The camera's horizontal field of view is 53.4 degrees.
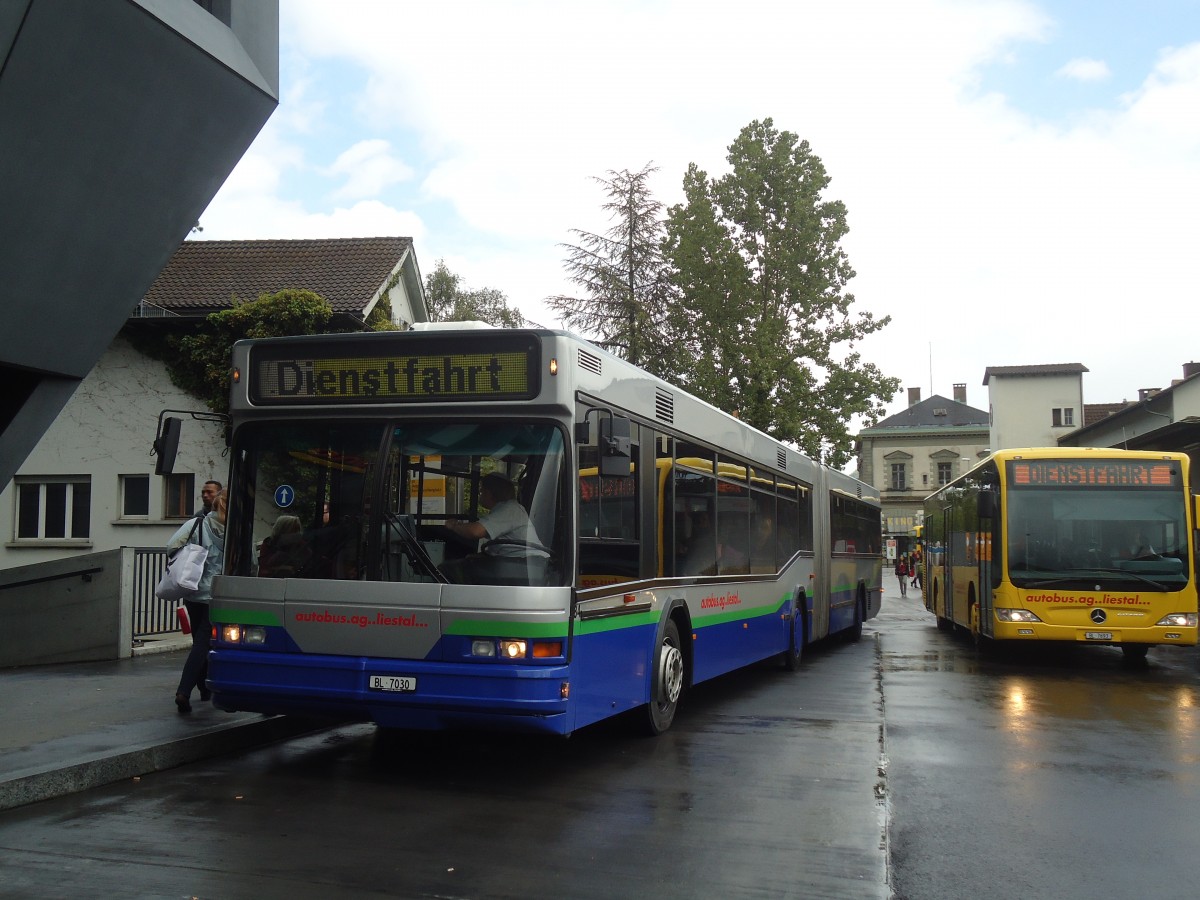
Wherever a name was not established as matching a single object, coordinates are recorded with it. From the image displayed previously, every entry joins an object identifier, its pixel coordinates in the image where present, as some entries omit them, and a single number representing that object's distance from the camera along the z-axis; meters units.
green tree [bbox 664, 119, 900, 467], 31.95
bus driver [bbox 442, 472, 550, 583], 7.18
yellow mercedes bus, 14.91
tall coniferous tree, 34.09
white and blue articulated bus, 7.10
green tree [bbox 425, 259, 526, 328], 55.34
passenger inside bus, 7.55
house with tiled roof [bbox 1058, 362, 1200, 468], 32.34
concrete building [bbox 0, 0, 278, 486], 9.06
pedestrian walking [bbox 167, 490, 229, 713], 9.37
